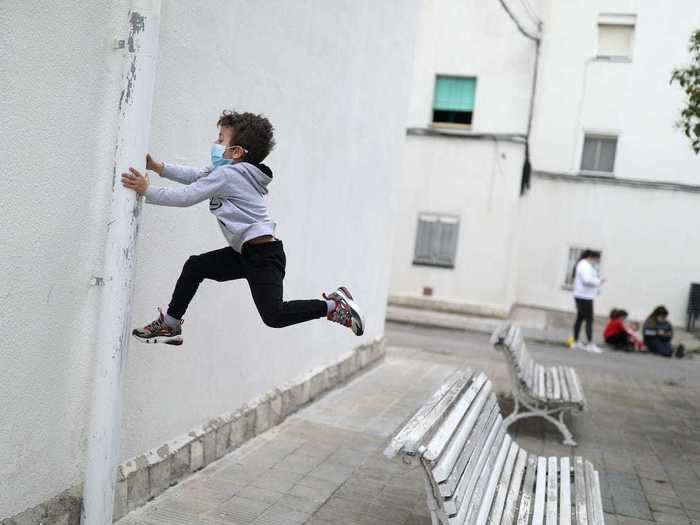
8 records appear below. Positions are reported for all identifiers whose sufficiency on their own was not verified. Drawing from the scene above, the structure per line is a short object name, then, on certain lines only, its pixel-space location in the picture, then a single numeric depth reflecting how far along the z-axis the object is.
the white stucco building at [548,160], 17.50
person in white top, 13.24
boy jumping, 3.43
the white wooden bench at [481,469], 2.77
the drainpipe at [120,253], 3.32
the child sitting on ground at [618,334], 13.92
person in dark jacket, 13.83
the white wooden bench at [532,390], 6.24
